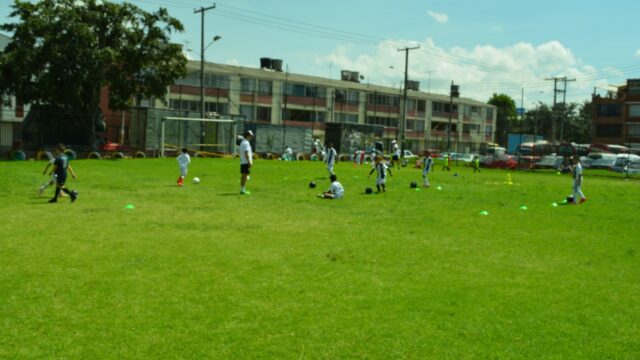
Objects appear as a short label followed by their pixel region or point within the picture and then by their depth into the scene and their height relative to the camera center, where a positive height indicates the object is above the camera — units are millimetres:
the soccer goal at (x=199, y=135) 45219 +541
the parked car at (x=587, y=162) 55462 -291
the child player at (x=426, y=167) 27547 -650
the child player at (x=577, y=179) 22000 -715
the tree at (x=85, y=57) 37750 +4952
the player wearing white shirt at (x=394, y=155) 44062 -310
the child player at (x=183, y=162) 24688 -779
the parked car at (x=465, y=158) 59656 -463
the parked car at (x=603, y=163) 53844 -340
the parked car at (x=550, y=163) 52281 -467
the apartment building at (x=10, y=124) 40781 +741
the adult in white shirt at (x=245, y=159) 21234 -488
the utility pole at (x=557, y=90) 87062 +9265
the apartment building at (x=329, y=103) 70312 +5677
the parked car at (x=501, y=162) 53938 -584
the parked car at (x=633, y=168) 48444 -579
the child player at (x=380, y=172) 23770 -835
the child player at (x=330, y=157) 29250 -439
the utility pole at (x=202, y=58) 47625 +6500
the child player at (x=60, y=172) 17828 -982
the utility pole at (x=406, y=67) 66250 +8677
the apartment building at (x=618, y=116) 84188 +5946
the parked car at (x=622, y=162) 50375 -151
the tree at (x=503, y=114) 124188 +8333
